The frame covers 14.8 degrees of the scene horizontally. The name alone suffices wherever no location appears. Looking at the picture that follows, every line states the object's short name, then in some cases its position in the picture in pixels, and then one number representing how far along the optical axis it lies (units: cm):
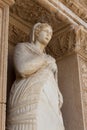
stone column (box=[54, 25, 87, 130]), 355
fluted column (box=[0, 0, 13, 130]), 241
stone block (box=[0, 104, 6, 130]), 235
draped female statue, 280
